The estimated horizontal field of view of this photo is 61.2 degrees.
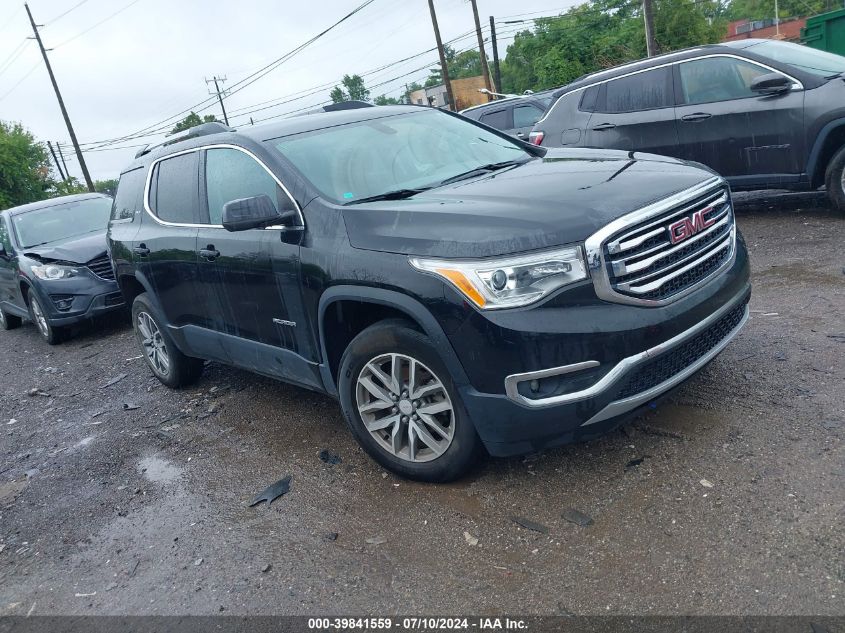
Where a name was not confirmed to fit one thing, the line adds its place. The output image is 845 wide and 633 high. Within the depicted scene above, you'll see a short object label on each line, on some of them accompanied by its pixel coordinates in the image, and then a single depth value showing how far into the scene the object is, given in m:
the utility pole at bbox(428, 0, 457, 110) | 31.16
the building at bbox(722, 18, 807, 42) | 62.28
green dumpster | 13.42
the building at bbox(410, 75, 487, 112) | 69.17
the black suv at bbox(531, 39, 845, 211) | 7.13
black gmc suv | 3.04
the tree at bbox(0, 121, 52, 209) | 38.28
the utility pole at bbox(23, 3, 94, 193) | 35.84
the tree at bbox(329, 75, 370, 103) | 83.81
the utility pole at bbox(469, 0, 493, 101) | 32.72
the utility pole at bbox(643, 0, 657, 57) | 22.05
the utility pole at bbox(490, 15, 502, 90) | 40.30
